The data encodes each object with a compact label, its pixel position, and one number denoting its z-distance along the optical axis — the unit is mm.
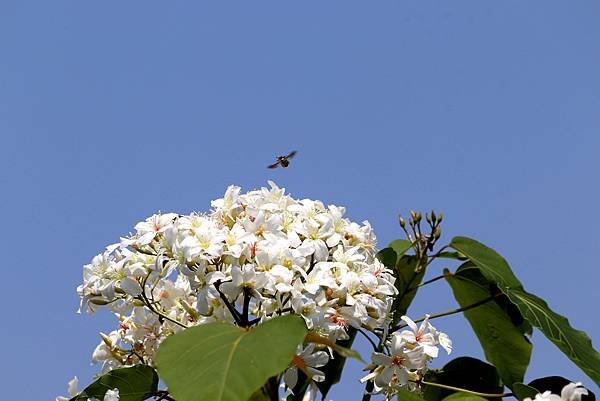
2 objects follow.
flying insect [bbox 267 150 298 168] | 5012
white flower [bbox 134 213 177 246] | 3842
